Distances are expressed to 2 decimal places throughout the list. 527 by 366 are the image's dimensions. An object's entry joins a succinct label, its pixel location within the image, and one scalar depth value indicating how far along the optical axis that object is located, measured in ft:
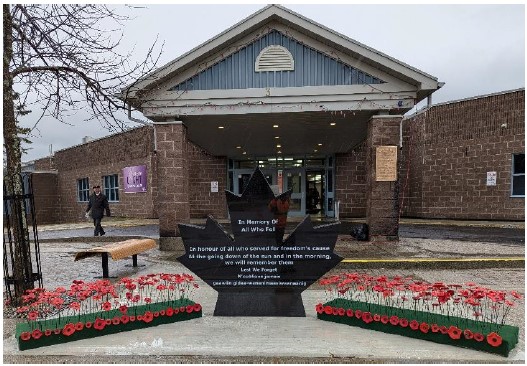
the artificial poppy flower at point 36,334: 12.73
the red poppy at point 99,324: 13.53
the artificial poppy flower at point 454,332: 12.33
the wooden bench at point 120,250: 21.81
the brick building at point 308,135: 30.19
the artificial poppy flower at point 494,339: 11.76
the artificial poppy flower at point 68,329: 13.01
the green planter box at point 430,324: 12.01
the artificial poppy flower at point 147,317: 14.38
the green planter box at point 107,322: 12.86
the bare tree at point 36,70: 17.19
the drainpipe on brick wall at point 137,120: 30.38
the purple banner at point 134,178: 65.46
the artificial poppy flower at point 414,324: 13.04
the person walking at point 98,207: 41.19
